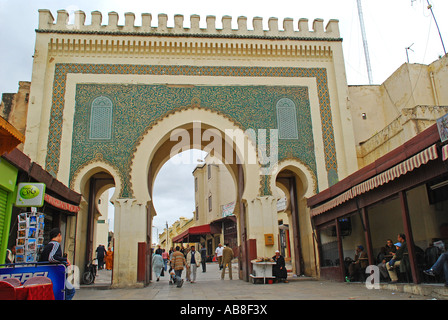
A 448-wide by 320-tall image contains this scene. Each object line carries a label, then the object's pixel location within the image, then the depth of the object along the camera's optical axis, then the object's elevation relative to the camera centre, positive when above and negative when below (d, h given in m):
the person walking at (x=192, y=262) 11.81 +0.19
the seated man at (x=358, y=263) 8.91 -0.02
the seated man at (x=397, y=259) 7.31 +0.03
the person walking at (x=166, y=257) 18.94 +0.60
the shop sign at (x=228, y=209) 25.30 +3.69
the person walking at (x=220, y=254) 17.09 +0.59
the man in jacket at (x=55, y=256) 5.04 +0.22
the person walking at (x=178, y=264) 10.21 +0.13
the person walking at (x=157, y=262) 12.62 +0.24
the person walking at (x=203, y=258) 16.55 +0.41
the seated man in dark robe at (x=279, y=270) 10.34 -0.11
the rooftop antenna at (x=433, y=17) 12.05 +7.20
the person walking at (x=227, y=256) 12.77 +0.35
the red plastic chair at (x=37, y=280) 4.30 -0.07
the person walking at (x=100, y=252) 14.39 +0.70
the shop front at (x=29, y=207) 7.49 +1.36
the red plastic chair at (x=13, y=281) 4.04 -0.06
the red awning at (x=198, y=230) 25.78 +2.40
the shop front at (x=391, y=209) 6.34 +1.19
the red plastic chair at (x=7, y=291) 3.66 -0.14
